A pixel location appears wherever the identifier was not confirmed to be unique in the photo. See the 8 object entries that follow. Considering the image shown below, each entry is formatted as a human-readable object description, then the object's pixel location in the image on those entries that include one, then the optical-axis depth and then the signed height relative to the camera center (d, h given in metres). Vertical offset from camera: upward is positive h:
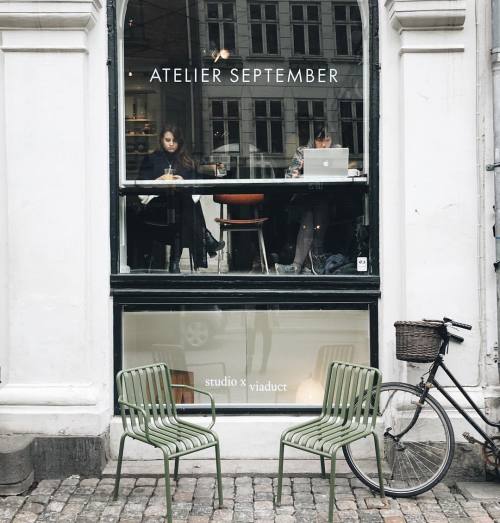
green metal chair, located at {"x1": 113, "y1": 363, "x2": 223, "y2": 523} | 5.51 -1.23
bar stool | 7.05 +0.40
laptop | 6.98 +0.93
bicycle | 5.96 -1.43
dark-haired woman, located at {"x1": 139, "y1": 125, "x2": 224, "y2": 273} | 7.02 +0.53
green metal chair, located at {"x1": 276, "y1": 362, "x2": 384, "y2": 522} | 5.61 -1.23
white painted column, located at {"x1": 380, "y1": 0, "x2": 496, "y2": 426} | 6.45 +0.60
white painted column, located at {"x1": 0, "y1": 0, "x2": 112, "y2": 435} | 6.46 +0.32
